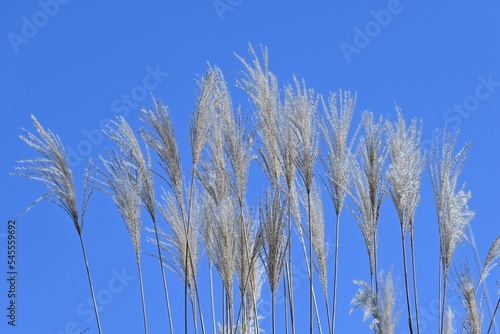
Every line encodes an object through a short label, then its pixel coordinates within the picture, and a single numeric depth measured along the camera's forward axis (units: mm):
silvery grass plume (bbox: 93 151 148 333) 8570
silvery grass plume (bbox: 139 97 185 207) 8336
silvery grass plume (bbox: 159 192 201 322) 8859
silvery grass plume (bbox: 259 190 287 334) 7836
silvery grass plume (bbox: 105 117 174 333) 8508
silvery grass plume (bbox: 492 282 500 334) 8262
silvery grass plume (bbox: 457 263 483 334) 8930
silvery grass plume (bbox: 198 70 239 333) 8008
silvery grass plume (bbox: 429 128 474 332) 8039
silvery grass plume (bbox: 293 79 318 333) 8062
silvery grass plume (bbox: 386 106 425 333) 7844
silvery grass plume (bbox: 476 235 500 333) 8370
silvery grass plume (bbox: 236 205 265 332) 8023
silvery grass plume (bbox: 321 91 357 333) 8180
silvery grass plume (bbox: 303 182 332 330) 8687
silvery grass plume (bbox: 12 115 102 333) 8469
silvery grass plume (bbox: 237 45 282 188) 8227
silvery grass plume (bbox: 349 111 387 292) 8039
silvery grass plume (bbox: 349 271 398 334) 7477
